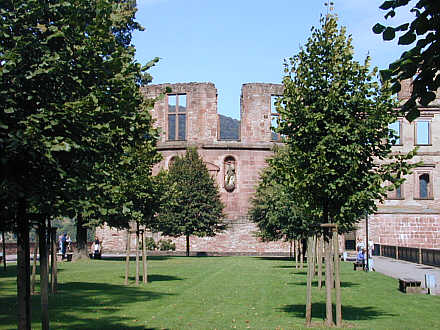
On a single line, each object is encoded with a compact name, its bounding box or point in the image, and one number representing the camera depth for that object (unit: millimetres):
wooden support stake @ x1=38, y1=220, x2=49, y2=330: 9641
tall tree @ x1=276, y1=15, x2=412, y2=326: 13359
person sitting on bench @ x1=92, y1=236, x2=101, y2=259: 43062
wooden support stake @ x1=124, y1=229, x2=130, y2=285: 21997
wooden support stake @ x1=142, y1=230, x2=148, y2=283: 22148
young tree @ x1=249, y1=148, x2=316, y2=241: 33219
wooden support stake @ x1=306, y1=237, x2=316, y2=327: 12953
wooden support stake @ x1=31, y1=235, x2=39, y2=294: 17950
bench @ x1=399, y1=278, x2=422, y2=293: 20453
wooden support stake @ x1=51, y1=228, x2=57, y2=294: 17903
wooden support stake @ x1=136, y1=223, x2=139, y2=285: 22020
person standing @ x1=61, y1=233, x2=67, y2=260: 41431
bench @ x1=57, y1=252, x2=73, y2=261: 38969
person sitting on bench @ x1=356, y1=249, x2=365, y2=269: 34250
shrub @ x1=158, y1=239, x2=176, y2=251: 53500
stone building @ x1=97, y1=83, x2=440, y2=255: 56688
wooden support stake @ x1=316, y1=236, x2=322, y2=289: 17506
